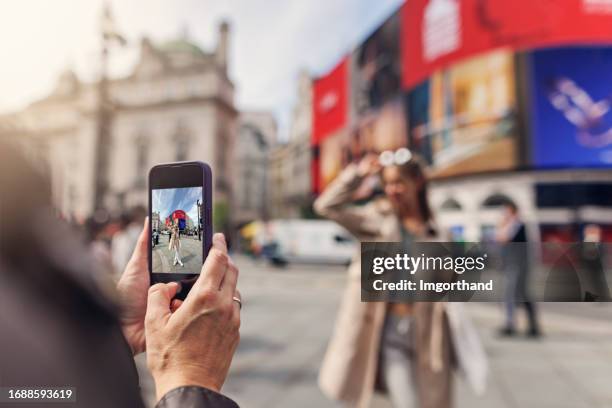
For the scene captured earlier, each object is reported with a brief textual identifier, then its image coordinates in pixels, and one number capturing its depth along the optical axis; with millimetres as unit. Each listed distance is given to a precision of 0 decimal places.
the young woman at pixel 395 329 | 2066
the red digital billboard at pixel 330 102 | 34031
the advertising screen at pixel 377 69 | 27641
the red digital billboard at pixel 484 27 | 19734
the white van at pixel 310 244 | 19359
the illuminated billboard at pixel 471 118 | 21391
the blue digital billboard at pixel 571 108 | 19547
